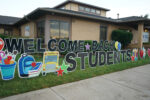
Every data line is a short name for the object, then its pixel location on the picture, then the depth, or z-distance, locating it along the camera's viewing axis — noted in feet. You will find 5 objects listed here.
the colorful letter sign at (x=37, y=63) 11.35
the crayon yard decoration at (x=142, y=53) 27.31
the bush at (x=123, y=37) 41.56
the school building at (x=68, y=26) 31.37
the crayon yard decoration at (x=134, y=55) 23.83
